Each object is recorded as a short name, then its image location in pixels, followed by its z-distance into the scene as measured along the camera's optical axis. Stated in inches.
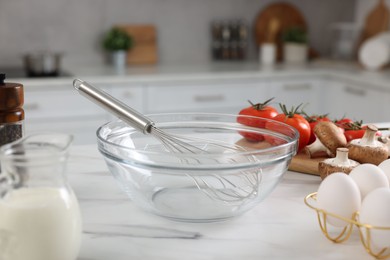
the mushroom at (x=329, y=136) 44.5
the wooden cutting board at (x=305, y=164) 45.1
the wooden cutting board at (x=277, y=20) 141.8
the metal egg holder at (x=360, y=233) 30.0
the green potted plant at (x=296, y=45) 136.3
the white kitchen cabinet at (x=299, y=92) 119.9
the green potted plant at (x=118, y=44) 123.3
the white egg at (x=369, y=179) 32.6
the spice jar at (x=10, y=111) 35.0
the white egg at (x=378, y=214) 29.4
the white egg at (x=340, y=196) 31.1
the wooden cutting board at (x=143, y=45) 131.6
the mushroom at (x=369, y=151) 41.4
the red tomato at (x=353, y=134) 46.5
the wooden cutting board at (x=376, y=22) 135.5
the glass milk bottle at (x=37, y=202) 26.2
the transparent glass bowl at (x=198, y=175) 34.0
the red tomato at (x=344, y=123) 47.7
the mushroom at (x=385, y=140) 44.2
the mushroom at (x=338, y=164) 39.3
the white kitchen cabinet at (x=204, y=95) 112.1
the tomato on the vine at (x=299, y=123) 46.3
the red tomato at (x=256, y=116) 44.7
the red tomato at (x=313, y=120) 48.8
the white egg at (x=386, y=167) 36.1
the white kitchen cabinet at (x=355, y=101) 107.1
